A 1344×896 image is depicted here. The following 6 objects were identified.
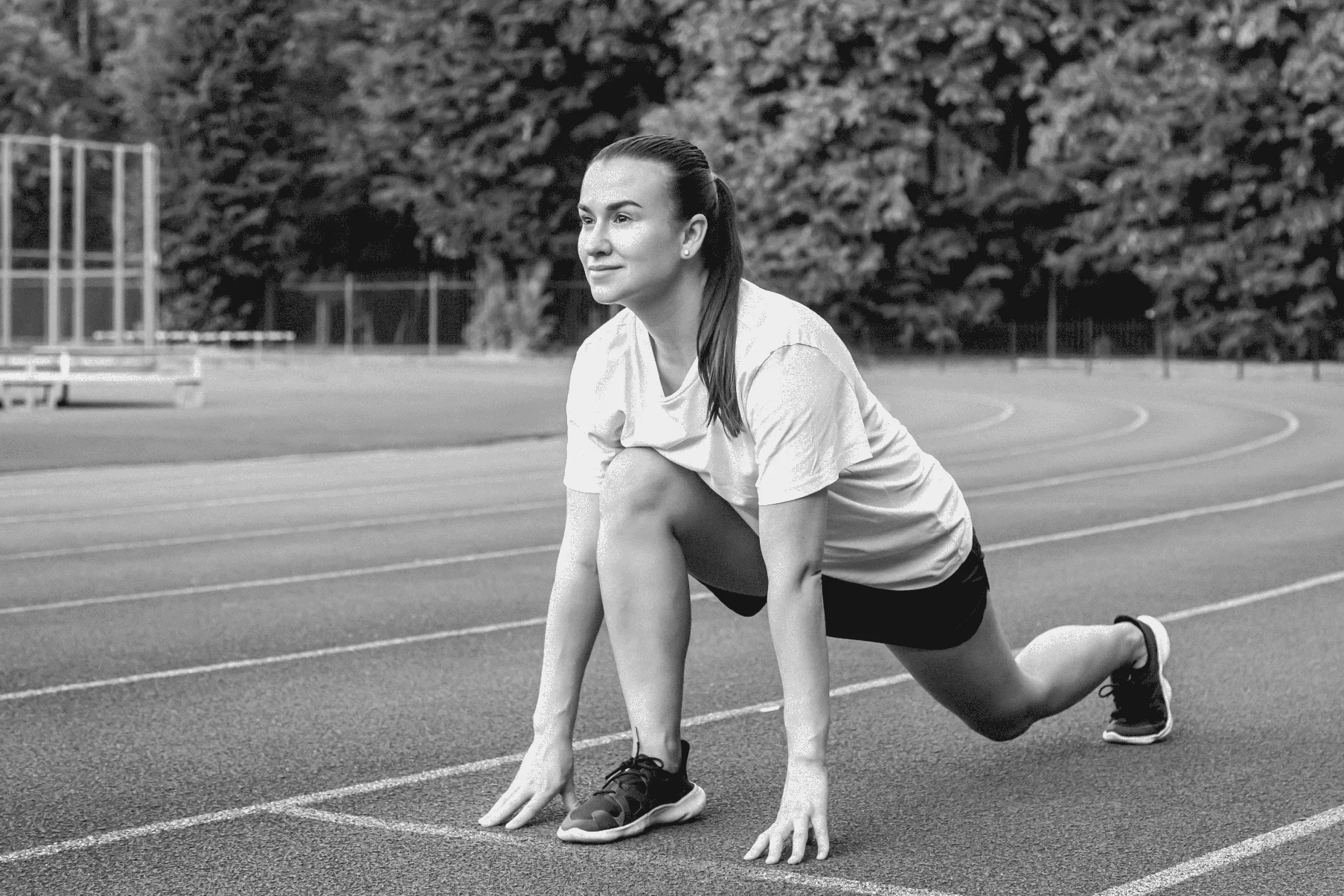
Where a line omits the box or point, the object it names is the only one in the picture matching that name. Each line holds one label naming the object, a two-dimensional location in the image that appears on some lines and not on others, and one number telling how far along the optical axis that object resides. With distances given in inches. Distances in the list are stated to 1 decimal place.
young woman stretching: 167.8
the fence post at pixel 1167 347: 1616.6
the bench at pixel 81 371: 1032.8
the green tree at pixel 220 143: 2244.1
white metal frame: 1120.8
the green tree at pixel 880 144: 1747.0
